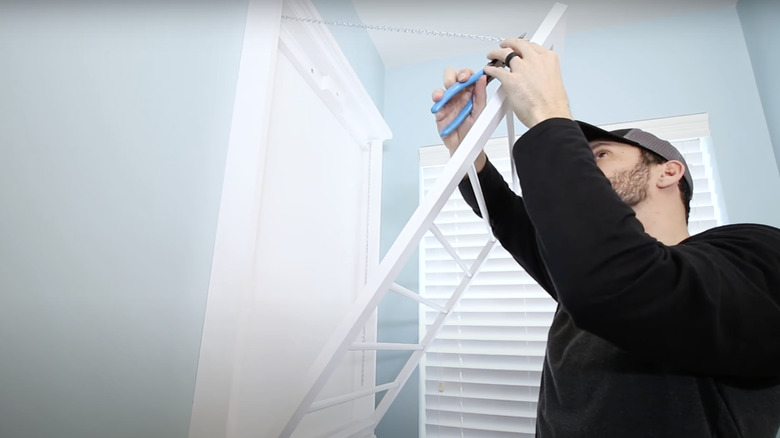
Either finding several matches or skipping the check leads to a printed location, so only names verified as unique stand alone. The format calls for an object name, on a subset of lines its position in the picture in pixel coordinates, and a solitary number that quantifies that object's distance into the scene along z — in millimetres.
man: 429
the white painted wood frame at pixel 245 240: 672
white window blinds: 1359
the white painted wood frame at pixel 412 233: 619
